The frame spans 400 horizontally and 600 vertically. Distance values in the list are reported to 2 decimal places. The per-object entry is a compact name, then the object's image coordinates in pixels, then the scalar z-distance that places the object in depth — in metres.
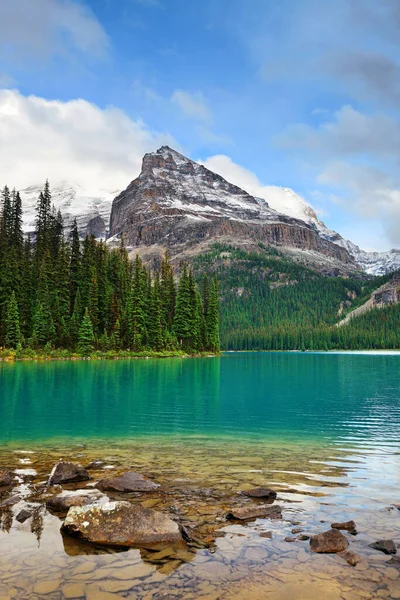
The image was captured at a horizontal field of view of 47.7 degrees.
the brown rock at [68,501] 12.58
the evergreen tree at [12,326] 84.38
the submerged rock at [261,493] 13.76
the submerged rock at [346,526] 11.15
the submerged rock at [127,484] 14.39
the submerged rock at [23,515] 11.66
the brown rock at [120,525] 10.31
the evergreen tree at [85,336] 92.38
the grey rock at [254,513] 11.90
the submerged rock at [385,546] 9.80
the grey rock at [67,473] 15.20
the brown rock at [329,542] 9.87
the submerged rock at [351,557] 9.29
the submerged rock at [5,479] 14.63
